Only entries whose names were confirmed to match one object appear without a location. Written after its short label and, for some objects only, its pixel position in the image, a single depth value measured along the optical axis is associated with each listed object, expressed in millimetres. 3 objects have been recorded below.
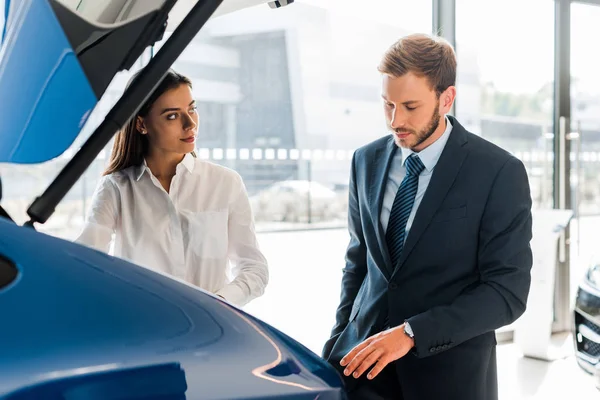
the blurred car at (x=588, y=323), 3346
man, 1337
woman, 1584
